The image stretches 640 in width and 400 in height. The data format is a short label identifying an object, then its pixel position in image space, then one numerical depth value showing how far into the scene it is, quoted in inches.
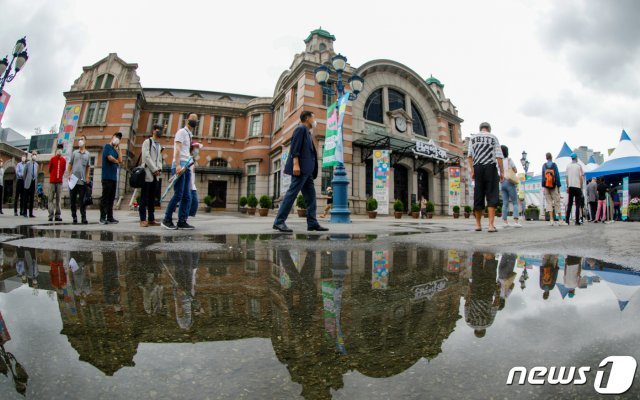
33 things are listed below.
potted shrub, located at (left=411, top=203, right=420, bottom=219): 751.5
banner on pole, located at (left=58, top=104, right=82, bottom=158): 827.4
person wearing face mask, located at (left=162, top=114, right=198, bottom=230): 196.9
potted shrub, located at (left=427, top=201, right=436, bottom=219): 789.9
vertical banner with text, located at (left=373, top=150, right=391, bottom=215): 708.0
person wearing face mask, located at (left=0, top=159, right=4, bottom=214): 405.9
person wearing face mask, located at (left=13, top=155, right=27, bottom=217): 392.0
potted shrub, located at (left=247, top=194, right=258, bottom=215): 728.3
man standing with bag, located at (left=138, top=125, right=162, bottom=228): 218.2
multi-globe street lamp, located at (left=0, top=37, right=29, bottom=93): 416.8
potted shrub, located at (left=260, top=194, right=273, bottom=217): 648.1
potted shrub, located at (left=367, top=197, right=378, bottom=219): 636.7
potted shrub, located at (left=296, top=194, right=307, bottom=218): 587.5
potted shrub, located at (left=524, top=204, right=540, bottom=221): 678.5
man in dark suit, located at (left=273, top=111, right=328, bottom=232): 185.6
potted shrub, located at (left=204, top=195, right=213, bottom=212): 776.3
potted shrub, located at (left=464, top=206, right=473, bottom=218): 876.6
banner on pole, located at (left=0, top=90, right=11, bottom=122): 410.2
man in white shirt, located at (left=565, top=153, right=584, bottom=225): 349.1
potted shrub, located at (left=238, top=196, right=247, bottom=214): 776.3
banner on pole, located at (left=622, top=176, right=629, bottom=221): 671.5
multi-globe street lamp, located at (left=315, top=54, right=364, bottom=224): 325.4
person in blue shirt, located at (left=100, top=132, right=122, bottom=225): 243.4
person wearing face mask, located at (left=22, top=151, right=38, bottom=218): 368.2
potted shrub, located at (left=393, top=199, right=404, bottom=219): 679.7
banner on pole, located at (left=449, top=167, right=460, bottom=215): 888.9
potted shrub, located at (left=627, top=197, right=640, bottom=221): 574.9
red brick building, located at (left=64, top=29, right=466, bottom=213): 749.3
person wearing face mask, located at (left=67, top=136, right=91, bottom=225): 263.5
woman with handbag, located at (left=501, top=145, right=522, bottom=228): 299.1
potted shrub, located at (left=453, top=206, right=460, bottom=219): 862.5
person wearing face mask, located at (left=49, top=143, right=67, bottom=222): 284.5
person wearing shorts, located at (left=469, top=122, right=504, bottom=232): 218.5
